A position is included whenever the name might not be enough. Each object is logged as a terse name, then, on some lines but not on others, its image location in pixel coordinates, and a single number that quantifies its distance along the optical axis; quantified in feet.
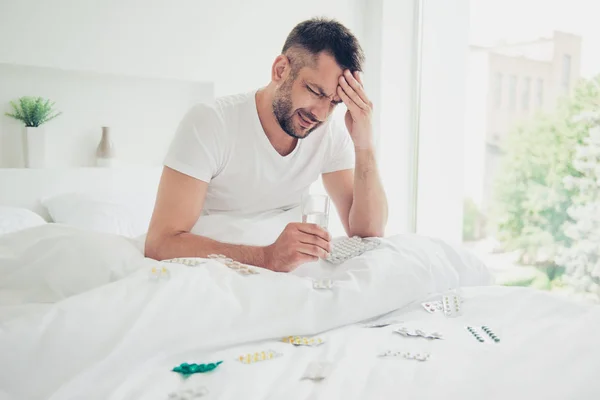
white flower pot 9.90
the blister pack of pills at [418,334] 3.71
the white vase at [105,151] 10.52
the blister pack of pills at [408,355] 3.30
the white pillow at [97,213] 9.15
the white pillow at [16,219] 8.00
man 5.56
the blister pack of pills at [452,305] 4.24
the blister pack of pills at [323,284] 4.04
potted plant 9.84
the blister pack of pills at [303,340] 3.61
